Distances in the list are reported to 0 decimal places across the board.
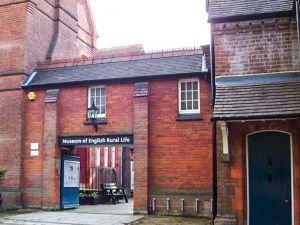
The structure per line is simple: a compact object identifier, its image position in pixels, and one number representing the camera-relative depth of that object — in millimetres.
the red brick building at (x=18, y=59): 18844
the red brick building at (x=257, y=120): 11617
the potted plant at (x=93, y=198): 22469
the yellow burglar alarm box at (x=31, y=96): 19047
